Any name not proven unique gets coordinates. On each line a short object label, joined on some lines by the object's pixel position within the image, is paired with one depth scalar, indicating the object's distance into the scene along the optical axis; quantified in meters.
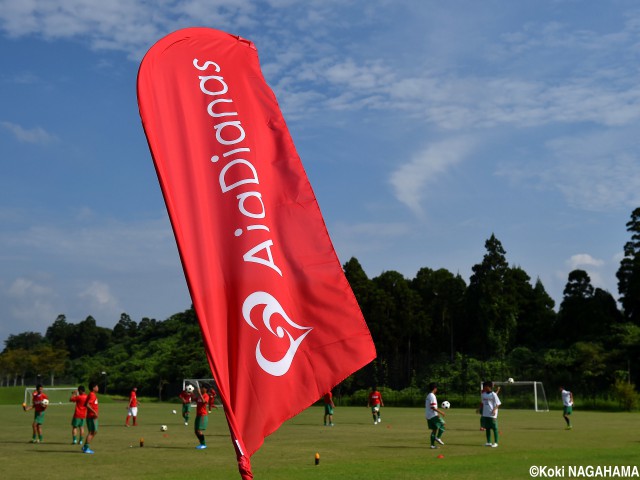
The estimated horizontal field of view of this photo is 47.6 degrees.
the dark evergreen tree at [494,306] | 66.44
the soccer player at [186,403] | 30.73
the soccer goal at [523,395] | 52.22
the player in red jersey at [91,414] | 19.97
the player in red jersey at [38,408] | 22.70
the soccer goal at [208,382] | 56.63
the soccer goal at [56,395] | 68.28
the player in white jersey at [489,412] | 20.56
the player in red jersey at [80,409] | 21.39
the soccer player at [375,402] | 32.38
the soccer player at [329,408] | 31.43
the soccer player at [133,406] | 31.82
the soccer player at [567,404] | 28.42
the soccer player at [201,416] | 20.92
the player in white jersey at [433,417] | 20.38
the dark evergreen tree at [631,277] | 61.23
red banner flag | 5.04
